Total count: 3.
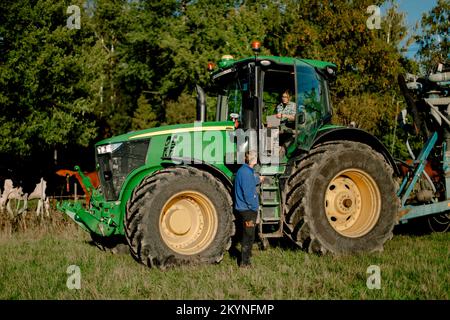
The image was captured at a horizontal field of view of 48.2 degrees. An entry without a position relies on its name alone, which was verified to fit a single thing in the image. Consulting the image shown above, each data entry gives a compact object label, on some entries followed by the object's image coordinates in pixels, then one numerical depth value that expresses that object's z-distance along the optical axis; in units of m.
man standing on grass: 6.73
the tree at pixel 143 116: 32.00
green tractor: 6.84
